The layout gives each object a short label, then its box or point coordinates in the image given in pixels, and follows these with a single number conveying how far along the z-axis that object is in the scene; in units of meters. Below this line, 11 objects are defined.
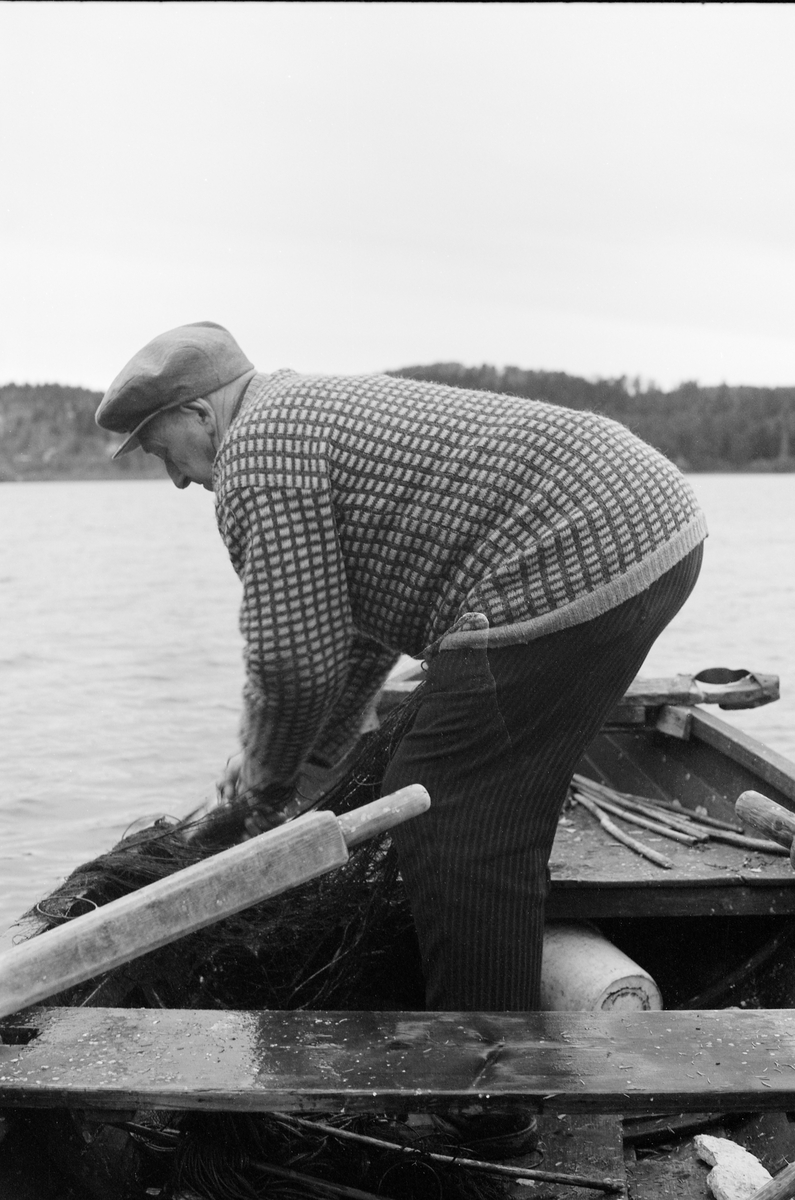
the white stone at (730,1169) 2.49
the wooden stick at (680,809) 3.90
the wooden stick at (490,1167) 2.33
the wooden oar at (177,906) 1.90
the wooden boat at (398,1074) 1.89
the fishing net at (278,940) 2.86
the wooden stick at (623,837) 3.44
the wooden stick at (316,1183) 2.25
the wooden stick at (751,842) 3.44
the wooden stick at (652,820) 3.71
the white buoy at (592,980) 2.92
